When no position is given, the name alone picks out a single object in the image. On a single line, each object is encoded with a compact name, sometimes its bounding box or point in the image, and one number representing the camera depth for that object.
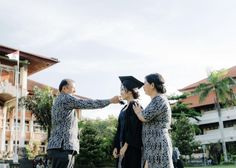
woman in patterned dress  4.32
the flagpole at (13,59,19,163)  26.18
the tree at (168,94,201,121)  39.56
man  4.87
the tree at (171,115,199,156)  35.28
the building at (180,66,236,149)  41.94
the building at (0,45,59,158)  27.72
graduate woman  4.83
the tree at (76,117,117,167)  32.59
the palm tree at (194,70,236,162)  37.50
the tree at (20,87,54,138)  25.28
